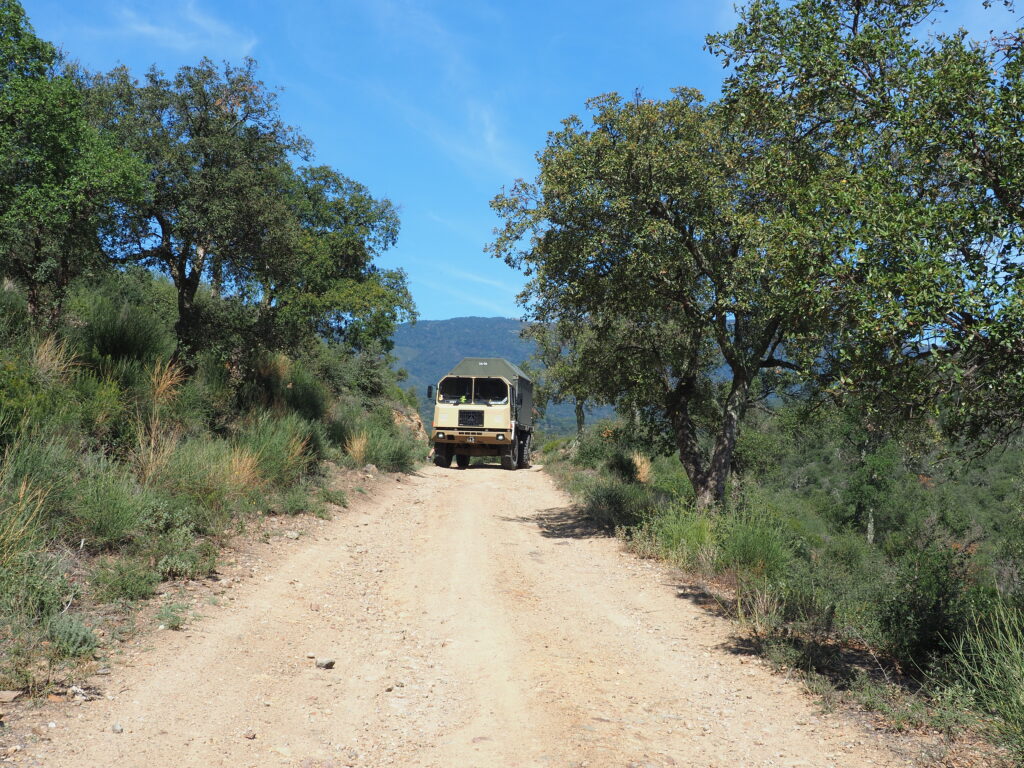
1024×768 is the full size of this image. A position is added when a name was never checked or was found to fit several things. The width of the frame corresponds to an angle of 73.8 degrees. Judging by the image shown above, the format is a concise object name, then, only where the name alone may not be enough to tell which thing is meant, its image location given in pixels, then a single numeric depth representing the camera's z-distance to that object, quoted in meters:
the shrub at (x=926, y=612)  6.04
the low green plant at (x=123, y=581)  5.94
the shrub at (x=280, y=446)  11.59
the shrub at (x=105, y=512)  6.68
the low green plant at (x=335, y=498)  12.55
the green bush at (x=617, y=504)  12.69
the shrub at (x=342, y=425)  17.17
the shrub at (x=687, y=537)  9.38
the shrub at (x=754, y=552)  8.56
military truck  23.91
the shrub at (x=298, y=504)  10.83
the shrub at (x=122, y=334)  11.23
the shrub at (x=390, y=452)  18.03
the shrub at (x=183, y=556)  6.95
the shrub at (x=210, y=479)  8.56
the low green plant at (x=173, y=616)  5.71
